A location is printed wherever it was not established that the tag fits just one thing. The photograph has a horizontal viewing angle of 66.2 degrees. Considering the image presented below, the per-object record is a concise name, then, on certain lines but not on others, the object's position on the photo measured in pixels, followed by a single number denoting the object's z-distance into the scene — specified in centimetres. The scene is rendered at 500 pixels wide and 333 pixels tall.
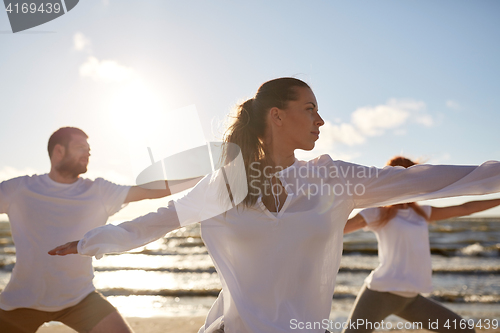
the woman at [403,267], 378
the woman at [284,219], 208
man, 349
